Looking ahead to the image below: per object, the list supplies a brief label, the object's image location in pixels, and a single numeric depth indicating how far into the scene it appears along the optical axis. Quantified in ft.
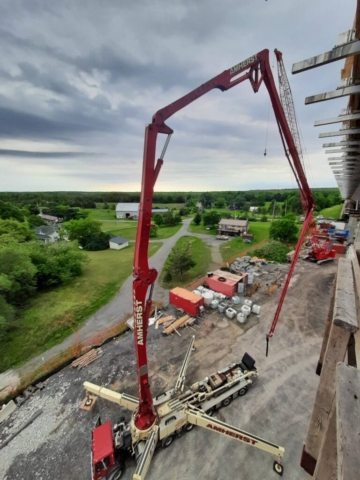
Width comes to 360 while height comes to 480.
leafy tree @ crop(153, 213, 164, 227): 231.30
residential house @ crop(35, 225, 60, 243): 159.63
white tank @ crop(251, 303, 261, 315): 57.98
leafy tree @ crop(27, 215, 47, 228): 191.21
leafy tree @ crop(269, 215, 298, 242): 138.21
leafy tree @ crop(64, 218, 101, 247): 158.40
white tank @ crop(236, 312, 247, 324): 54.24
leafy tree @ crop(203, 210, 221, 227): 208.95
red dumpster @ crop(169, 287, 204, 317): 58.23
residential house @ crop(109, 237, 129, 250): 151.64
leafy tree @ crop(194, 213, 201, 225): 226.17
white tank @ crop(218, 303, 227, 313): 58.95
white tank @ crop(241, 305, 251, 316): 56.51
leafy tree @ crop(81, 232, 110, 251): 151.55
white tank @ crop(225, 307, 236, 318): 56.54
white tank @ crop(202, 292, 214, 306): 61.31
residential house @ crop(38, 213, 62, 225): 238.89
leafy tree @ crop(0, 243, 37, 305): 70.08
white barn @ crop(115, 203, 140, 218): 286.05
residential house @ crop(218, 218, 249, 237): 175.36
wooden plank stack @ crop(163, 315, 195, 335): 52.65
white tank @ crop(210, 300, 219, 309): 60.29
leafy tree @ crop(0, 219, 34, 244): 115.42
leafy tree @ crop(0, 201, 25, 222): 175.48
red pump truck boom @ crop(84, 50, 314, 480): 21.62
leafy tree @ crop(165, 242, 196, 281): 85.15
